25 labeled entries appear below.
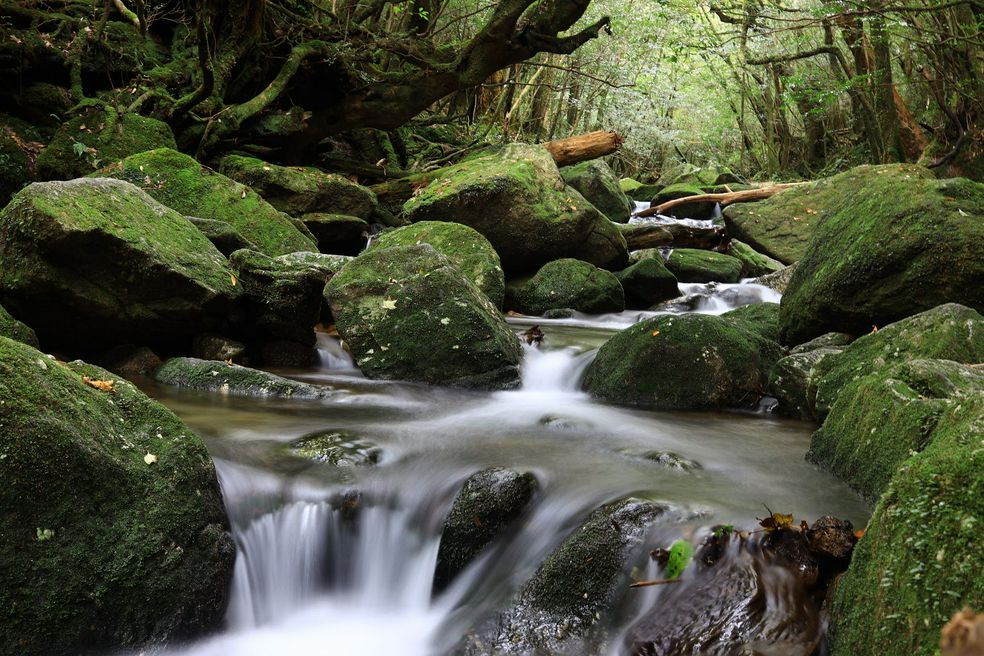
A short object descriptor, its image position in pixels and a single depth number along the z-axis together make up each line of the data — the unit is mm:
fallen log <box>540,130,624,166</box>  15148
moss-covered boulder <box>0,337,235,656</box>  2537
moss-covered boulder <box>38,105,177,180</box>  9031
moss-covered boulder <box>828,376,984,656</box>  1854
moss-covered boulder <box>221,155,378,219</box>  10578
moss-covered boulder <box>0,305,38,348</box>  4969
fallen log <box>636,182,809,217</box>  17250
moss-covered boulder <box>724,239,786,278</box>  12750
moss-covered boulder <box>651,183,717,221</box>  18564
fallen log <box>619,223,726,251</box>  13812
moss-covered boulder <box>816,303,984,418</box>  4520
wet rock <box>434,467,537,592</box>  3480
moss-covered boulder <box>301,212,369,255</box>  10602
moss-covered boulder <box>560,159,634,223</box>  16078
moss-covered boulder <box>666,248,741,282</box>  12102
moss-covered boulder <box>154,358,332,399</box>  5676
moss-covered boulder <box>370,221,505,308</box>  8523
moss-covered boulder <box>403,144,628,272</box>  10445
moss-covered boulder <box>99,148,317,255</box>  8539
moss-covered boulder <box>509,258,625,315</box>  9945
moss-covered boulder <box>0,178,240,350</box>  5438
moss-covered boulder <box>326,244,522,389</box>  6348
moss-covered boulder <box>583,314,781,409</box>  5762
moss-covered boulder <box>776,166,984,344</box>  5594
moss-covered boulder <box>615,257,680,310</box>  10734
